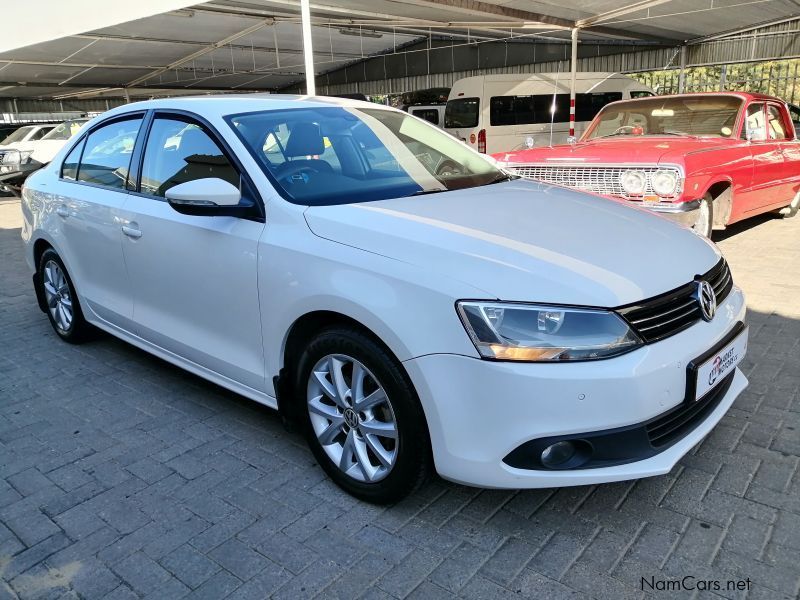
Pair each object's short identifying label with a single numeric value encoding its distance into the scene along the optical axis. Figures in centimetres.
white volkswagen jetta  206
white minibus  1565
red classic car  562
